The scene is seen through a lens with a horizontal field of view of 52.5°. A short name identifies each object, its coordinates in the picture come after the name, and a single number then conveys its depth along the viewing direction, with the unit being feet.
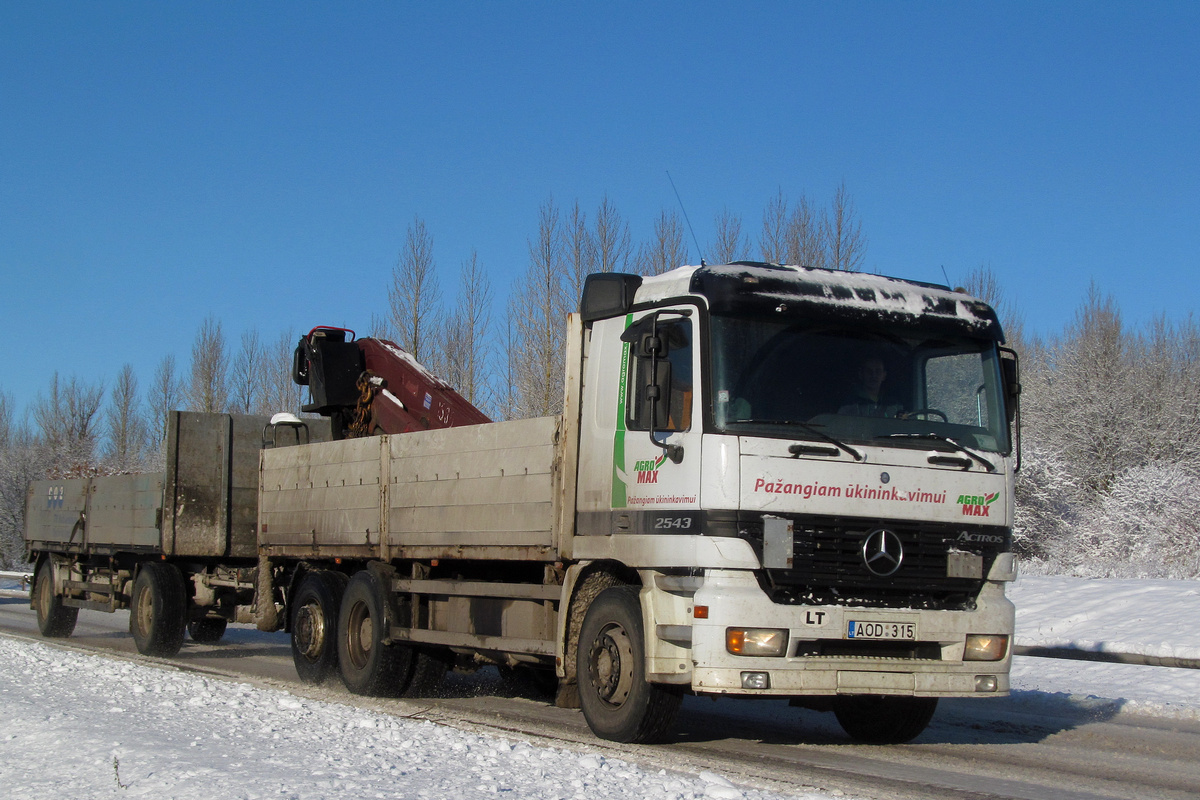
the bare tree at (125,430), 208.44
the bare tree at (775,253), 97.96
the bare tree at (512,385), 109.19
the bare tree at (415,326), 115.55
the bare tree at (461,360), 118.83
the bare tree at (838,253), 96.43
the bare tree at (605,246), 102.16
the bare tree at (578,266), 102.63
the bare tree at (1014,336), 132.26
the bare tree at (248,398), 167.43
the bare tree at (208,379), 172.45
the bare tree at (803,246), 97.71
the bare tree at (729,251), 92.23
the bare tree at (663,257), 100.83
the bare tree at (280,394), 158.81
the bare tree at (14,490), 173.17
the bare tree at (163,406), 187.89
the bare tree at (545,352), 104.42
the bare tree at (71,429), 202.90
